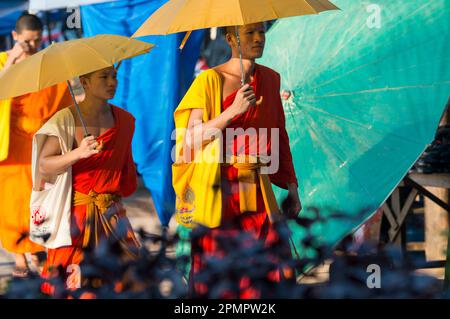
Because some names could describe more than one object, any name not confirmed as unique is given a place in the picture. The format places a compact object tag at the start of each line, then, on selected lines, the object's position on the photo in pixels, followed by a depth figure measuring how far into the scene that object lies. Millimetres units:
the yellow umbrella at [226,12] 8664
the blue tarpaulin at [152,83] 14945
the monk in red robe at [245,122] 9422
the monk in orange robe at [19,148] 13680
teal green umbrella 12250
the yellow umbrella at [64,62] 9125
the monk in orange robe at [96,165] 9820
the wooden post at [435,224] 15445
